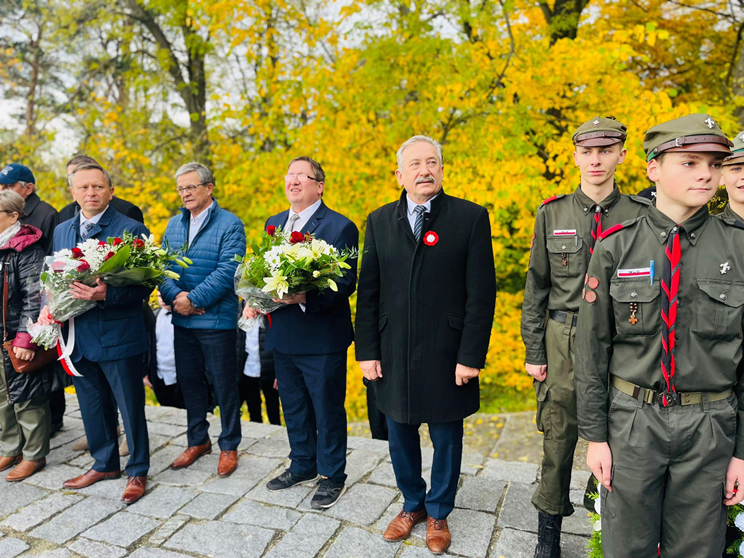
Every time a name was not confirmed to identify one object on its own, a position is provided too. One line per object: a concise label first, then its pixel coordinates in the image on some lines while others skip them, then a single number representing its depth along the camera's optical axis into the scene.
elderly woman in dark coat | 4.18
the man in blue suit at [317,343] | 3.61
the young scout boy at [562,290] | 2.83
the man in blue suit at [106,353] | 3.80
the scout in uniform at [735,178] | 3.01
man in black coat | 3.02
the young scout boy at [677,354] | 2.03
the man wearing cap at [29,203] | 4.70
